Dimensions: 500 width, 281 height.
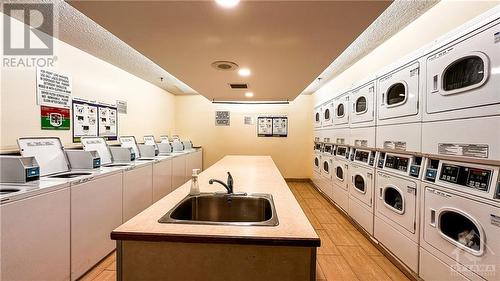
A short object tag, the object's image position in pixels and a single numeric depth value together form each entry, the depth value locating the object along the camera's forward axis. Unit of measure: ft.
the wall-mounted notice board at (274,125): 20.04
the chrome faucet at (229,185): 5.35
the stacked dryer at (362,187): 8.80
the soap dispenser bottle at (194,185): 5.31
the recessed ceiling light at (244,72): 8.90
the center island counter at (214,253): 3.11
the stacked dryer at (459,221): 4.35
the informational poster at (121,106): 12.53
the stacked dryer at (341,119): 11.50
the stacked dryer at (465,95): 4.32
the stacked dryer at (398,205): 6.40
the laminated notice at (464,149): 4.48
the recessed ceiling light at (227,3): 4.39
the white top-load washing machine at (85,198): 6.30
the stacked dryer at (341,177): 11.35
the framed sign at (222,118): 20.43
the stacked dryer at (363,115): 8.79
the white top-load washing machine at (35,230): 4.64
